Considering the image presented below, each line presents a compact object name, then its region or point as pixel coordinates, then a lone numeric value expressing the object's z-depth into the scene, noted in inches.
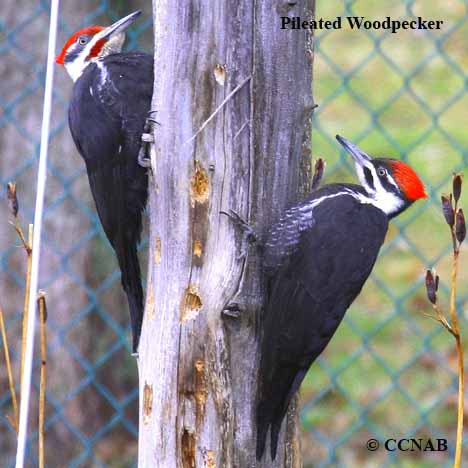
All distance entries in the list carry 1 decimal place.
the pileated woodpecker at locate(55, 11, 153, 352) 233.0
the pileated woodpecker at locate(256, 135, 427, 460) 203.9
